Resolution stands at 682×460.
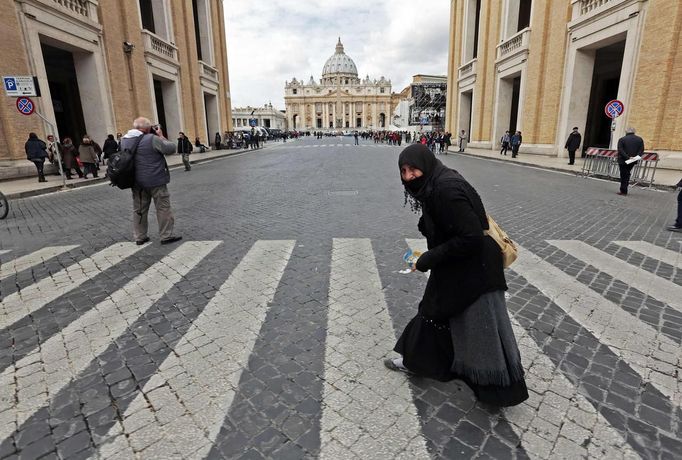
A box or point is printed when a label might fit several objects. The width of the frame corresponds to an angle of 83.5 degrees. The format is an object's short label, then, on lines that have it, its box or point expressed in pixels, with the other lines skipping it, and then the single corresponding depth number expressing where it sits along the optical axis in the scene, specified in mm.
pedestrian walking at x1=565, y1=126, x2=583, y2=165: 17156
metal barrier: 11388
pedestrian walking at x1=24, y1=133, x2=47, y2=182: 12922
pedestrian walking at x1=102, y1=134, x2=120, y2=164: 16062
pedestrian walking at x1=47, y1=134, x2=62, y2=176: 14328
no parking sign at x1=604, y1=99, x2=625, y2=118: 14361
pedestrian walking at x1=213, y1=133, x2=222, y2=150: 33750
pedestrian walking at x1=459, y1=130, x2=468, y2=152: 29641
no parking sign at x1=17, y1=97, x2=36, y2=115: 12016
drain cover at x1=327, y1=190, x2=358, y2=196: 10242
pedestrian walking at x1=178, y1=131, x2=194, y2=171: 17609
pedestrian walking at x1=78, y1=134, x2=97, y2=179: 14320
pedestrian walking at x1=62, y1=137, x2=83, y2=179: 13891
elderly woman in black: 2123
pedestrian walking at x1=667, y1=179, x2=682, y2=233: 6402
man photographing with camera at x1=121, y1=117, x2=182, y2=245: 5840
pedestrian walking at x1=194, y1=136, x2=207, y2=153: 28406
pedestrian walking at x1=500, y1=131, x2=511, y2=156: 25203
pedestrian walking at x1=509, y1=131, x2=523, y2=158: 22062
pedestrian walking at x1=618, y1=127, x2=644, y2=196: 9664
